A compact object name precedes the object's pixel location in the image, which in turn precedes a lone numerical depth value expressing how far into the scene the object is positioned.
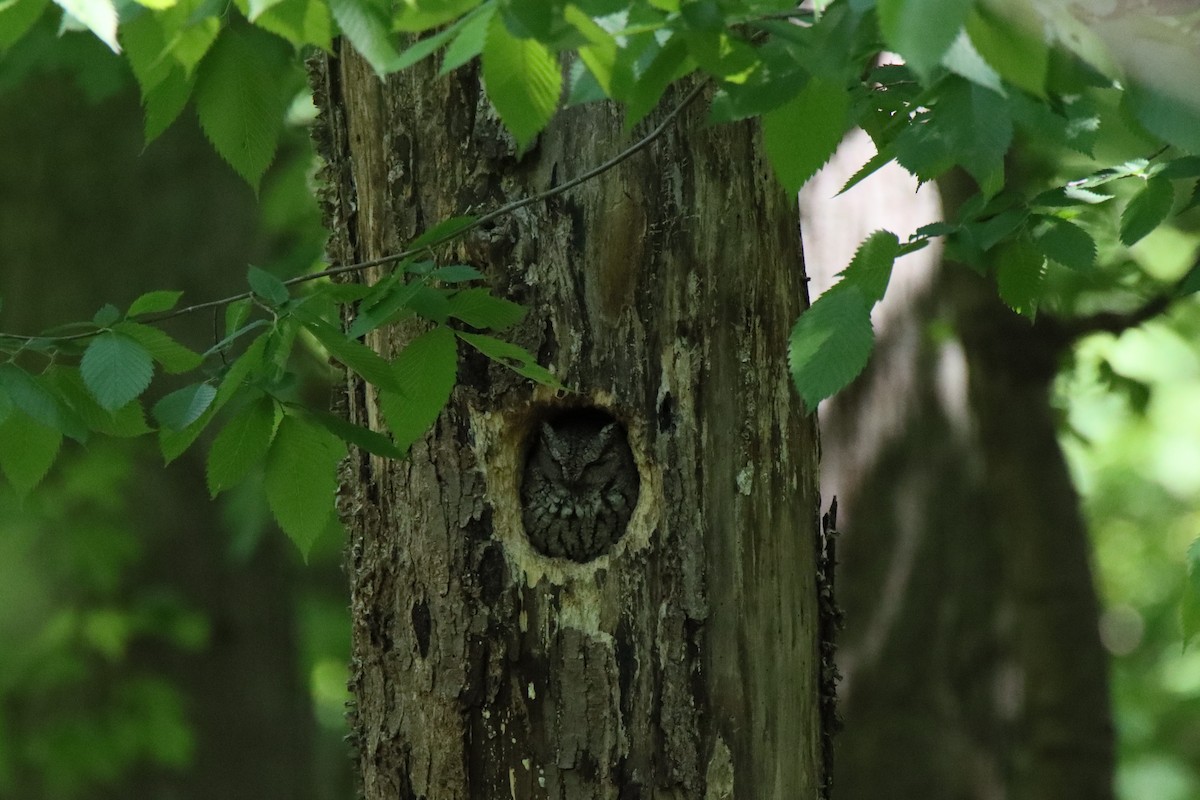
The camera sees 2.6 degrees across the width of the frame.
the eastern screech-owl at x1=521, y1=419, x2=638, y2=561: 19.19
